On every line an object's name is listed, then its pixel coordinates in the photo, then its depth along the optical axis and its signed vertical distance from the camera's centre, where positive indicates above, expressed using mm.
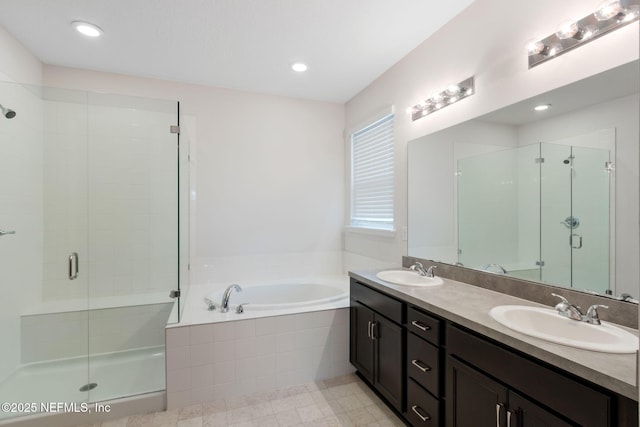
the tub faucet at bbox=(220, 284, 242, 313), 2396 -705
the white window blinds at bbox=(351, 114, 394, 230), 2895 +381
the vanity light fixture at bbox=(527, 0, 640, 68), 1223 +801
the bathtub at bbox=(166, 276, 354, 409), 2100 -996
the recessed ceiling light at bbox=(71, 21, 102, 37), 2088 +1265
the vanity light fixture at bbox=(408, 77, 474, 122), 2002 +802
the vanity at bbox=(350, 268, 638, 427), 917 -607
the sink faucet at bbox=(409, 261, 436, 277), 2199 -421
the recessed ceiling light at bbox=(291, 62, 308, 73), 2686 +1285
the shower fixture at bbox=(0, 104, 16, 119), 2148 +703
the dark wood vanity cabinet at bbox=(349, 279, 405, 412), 1844 -856
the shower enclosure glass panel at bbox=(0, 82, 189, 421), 2209 -243
